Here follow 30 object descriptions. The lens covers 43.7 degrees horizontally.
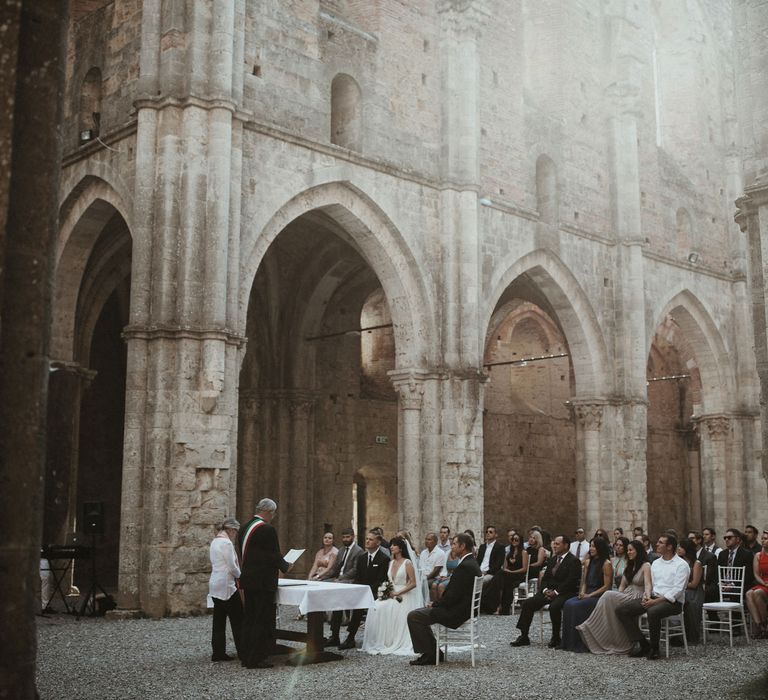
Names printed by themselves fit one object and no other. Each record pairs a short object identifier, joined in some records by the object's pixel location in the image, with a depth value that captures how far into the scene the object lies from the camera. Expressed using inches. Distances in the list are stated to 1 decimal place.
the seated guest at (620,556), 405.1
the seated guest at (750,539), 437.7
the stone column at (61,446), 630.5
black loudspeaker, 502.0
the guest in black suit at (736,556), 416.5
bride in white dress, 361.7
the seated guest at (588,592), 367.2
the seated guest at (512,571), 518.9
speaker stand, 507.0
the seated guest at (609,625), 357.7
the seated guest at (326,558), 441.7
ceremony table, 332.5
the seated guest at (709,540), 464.3
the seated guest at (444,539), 515.2
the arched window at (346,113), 652.1
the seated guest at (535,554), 502.6
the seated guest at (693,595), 373.6
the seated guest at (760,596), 397.7
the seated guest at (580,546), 549.5
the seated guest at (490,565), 520.7
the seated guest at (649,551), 506.4
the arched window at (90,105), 617.3
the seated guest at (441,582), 436.5
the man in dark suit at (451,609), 331.6
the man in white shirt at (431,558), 475.2
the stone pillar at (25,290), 134.6
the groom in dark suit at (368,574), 375.6
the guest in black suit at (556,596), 376.8
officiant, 326.0
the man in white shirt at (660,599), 343.0
